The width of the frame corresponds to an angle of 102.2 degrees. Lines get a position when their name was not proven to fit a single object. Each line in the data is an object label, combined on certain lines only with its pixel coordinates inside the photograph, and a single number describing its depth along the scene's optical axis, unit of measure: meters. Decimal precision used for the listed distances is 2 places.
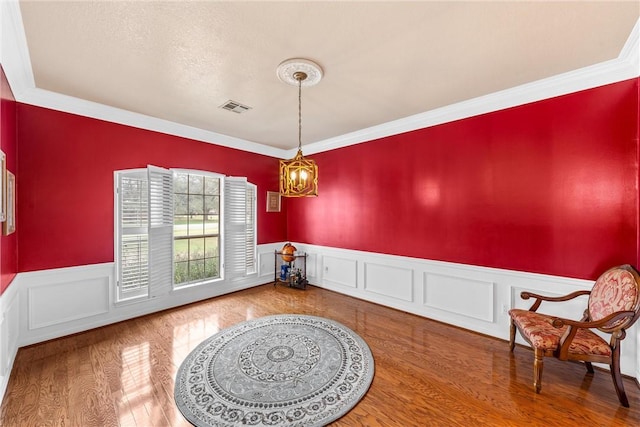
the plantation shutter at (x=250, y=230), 5.23
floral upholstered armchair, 2.08
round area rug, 1.98
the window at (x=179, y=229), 3.68
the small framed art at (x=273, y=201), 5.58
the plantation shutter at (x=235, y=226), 4.88
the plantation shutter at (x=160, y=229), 3.85
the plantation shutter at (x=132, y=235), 3.61
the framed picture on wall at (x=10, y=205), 2.26
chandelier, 2.59
